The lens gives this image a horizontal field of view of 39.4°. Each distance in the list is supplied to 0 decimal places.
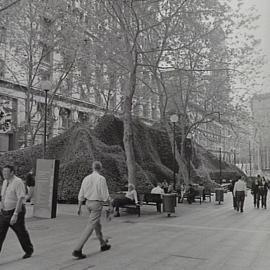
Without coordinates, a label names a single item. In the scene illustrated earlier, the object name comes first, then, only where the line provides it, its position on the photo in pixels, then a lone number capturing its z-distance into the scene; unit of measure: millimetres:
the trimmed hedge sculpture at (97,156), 18969
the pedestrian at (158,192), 15430
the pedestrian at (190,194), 20469
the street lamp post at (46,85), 15002
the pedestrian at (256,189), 18341
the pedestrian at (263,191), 18125
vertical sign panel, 12738
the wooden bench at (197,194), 21152
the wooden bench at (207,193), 23123
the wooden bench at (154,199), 15281
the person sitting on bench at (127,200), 13617
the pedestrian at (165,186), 19541
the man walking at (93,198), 6883
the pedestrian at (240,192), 16188
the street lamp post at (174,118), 20797
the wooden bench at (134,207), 13812
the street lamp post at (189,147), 29902
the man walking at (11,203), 6473
